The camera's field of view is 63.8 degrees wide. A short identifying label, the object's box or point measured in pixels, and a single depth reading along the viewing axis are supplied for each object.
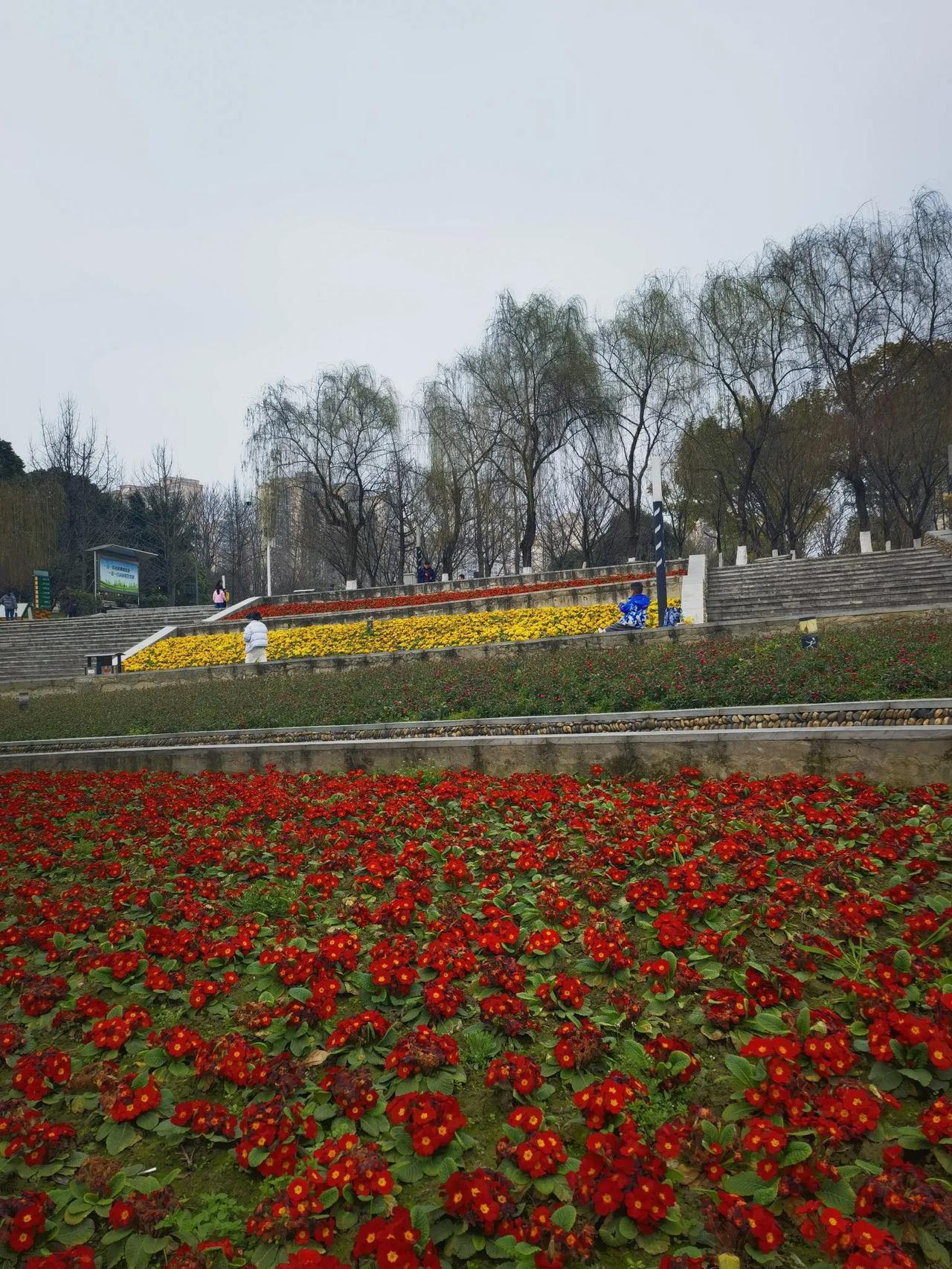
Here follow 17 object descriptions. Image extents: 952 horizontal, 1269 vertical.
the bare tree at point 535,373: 29.14
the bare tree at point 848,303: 25.12
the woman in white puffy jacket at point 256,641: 16.38
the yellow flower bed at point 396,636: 16.28
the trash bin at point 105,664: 20.23
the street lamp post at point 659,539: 14.04
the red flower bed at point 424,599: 19.55
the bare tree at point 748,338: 26.98
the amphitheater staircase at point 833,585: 15.39
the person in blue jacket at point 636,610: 14.59
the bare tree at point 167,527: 47.25
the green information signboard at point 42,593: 31.83
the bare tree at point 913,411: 24.70
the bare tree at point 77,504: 40.38
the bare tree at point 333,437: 30.05
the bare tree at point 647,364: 28.77
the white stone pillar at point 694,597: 15.43
